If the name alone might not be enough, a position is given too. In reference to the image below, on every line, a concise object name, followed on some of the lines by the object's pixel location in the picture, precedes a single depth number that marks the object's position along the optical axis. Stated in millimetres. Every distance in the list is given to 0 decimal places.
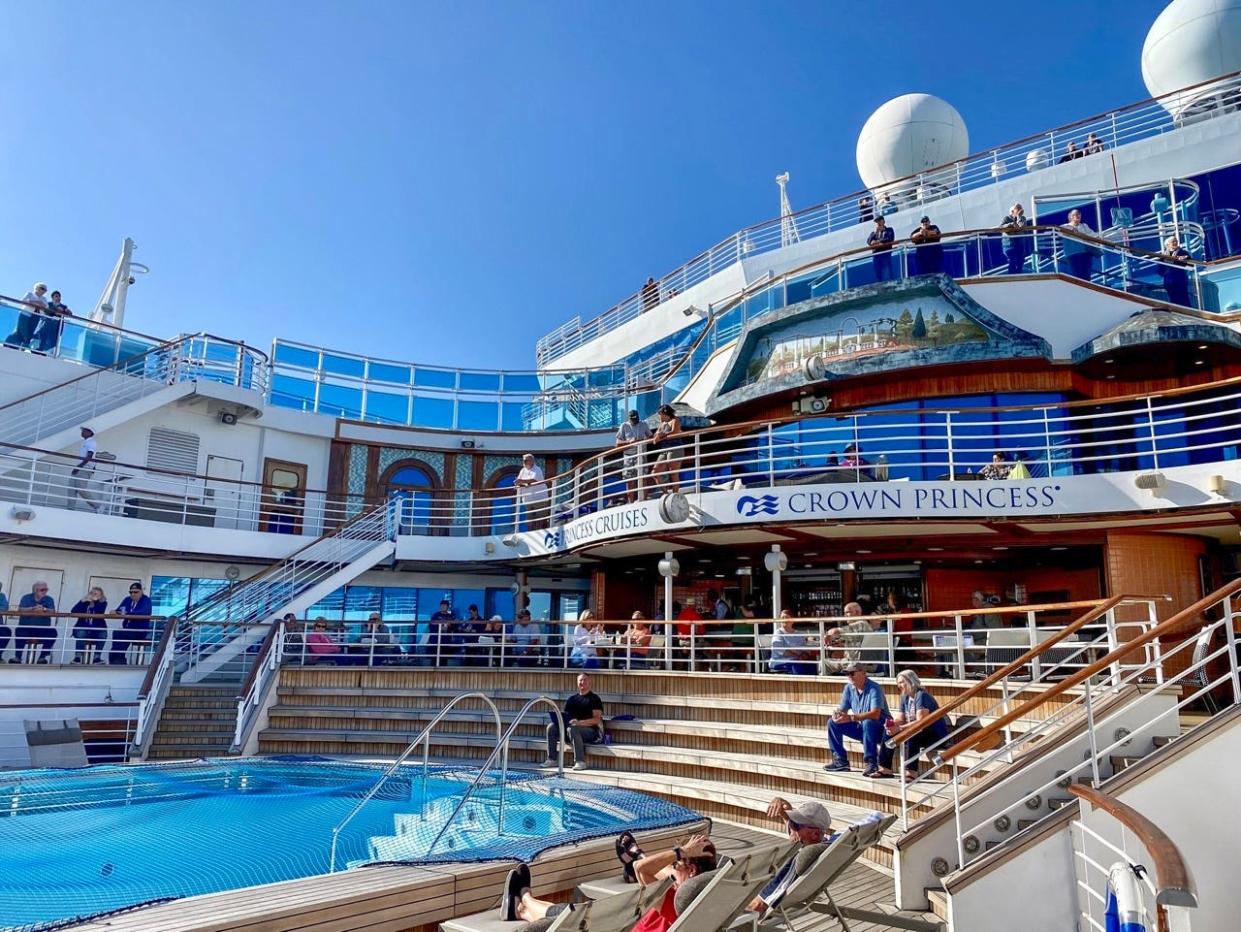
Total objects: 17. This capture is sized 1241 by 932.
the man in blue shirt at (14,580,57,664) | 13023
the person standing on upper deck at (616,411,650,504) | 13750
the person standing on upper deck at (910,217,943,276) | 13984
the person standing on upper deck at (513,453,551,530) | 16594
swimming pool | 6258
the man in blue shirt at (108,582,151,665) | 13750
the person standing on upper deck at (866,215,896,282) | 14110
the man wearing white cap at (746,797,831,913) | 5059
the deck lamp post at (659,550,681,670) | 13477
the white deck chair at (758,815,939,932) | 5020
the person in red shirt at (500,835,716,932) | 4738
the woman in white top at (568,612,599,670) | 12938
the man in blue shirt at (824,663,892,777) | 7965
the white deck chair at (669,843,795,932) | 4070
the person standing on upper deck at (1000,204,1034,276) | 13935
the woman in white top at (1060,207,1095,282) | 13898
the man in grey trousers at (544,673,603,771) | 11023
